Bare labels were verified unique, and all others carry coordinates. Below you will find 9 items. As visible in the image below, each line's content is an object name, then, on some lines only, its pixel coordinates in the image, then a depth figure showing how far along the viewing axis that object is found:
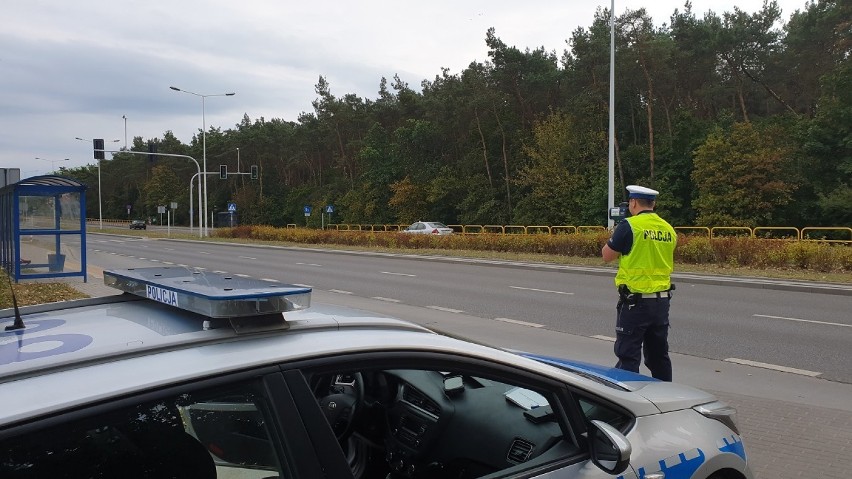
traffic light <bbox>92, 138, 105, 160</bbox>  35.94
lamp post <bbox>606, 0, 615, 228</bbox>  23.50
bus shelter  15.29
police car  1.56
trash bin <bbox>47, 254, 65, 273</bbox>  16.11
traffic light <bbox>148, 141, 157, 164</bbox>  36.91
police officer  4.88
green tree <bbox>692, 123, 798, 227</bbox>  37.75
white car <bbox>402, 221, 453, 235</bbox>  38.28
